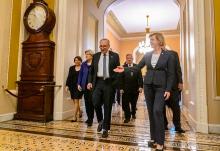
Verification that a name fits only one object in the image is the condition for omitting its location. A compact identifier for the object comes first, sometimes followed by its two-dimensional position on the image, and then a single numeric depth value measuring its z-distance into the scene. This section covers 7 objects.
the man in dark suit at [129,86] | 4.11
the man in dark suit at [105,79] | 2.90
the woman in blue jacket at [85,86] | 3.72
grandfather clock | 3.96
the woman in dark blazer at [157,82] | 2.23
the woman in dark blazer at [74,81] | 4.04
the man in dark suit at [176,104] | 3.17
